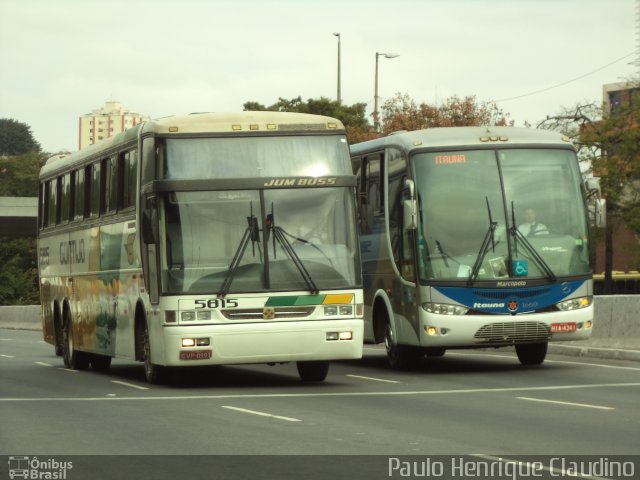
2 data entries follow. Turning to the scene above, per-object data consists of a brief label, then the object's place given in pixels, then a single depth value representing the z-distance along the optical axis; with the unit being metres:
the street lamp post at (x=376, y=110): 73.47
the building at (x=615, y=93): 58.66
